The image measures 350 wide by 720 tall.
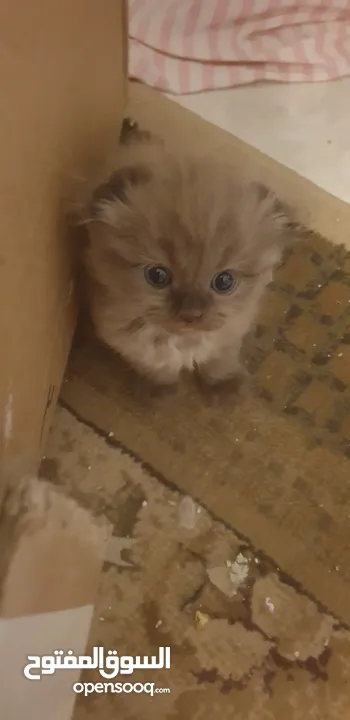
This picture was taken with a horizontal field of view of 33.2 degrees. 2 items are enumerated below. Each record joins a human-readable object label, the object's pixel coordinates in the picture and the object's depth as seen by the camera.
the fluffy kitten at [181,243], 0.24
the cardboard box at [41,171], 0.18
